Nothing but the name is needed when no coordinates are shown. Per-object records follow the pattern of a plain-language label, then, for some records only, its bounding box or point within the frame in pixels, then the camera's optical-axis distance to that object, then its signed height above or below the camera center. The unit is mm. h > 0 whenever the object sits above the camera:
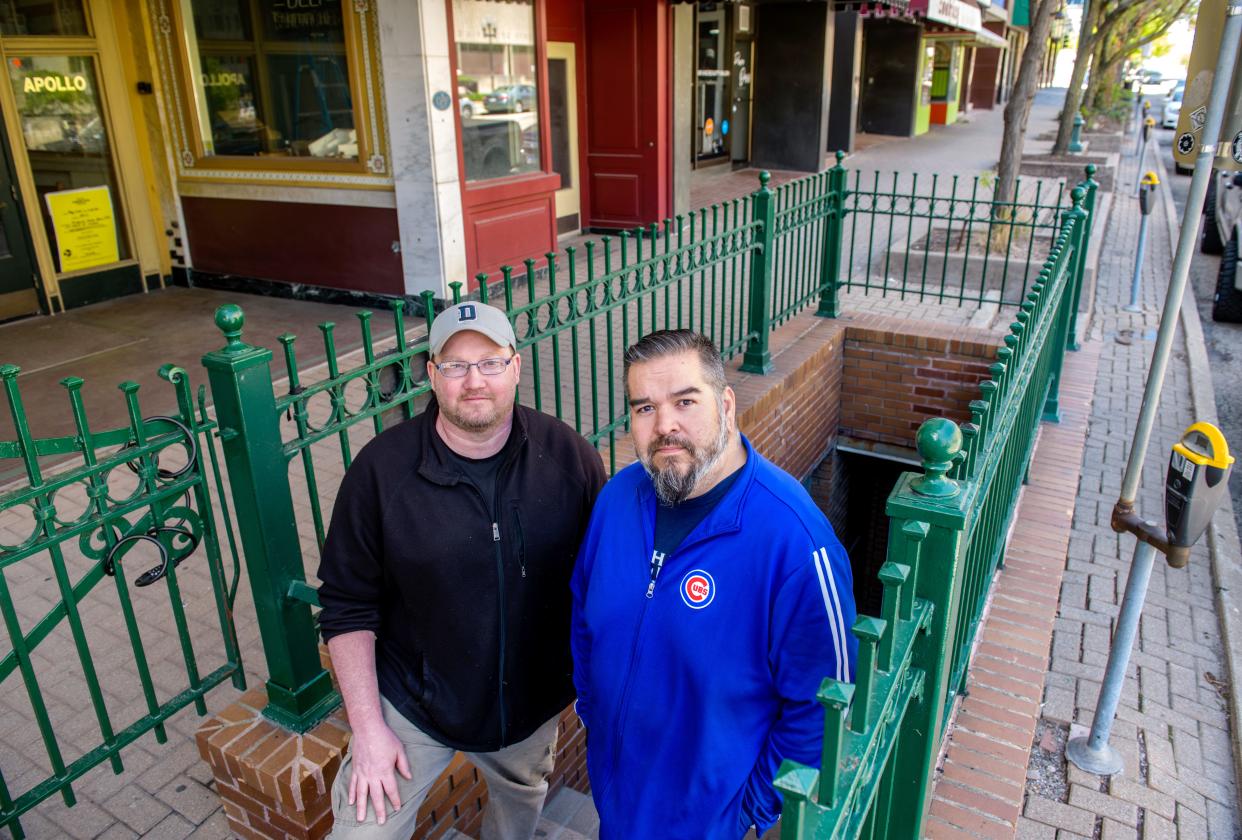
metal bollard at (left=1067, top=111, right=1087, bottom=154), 21266 -1110
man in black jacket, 2258 -1128
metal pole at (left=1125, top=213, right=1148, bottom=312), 10227 -2002
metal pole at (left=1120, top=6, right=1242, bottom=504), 3375 -497
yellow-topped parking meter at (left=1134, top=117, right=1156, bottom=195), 19859 -932
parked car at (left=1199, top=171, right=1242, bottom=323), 10828 -1932
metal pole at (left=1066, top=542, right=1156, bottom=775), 3633 -2218
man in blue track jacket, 1960 -1080
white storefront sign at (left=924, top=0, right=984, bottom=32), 18094 +1671
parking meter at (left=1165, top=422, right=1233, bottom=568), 3293 -1384
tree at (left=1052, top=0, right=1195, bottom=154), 17219 +1093
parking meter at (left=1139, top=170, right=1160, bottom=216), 9930 -1081
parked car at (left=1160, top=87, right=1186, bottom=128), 32550 -792
